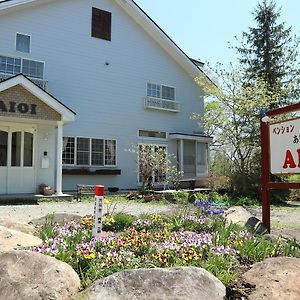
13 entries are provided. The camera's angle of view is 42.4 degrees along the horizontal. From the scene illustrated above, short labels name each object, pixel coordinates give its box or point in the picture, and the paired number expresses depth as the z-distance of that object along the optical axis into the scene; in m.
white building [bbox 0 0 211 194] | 15.10
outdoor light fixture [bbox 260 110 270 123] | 6.77
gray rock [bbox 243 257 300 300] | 3.45
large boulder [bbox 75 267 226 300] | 3.12
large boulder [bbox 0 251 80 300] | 3.19
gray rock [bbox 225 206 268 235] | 6.28
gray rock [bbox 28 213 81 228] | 6.51
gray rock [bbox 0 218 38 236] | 5.62
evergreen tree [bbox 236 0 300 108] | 26.41
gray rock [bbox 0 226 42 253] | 4.53
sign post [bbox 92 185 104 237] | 4.94
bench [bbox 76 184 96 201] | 15.33
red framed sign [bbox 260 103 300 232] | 6.08
